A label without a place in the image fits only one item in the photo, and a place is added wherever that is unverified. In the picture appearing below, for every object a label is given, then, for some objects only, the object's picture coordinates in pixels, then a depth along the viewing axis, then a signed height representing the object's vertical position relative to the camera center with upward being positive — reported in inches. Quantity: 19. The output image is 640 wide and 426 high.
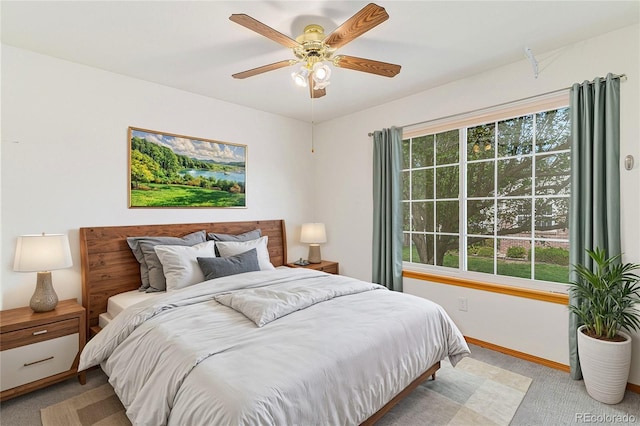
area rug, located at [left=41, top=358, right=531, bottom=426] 77.6 -52.6
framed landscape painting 119.8 +16.1
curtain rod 89.5 +37.7
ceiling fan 68.8 +40.5
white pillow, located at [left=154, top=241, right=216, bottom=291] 105.8 -19.6
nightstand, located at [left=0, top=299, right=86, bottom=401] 82.4 -38.5
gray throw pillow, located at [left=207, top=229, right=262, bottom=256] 133.0 -12.1
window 108.5 +4.5
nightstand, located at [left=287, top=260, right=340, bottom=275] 158.4 -29.7
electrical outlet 123.5 -38.4
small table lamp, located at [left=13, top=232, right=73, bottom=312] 86.7 -14.3
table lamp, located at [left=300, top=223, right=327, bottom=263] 161.8 -14.8
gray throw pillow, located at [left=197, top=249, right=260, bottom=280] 109.4 -20.4
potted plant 82.2 -32.5
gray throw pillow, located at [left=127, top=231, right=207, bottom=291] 111.0 -16.4
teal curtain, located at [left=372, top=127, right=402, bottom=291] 141.5 +0.1
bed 53.3 -29.1
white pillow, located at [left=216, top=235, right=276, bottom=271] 123.3 -16.0
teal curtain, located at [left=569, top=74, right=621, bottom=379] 89.5 +10.0
